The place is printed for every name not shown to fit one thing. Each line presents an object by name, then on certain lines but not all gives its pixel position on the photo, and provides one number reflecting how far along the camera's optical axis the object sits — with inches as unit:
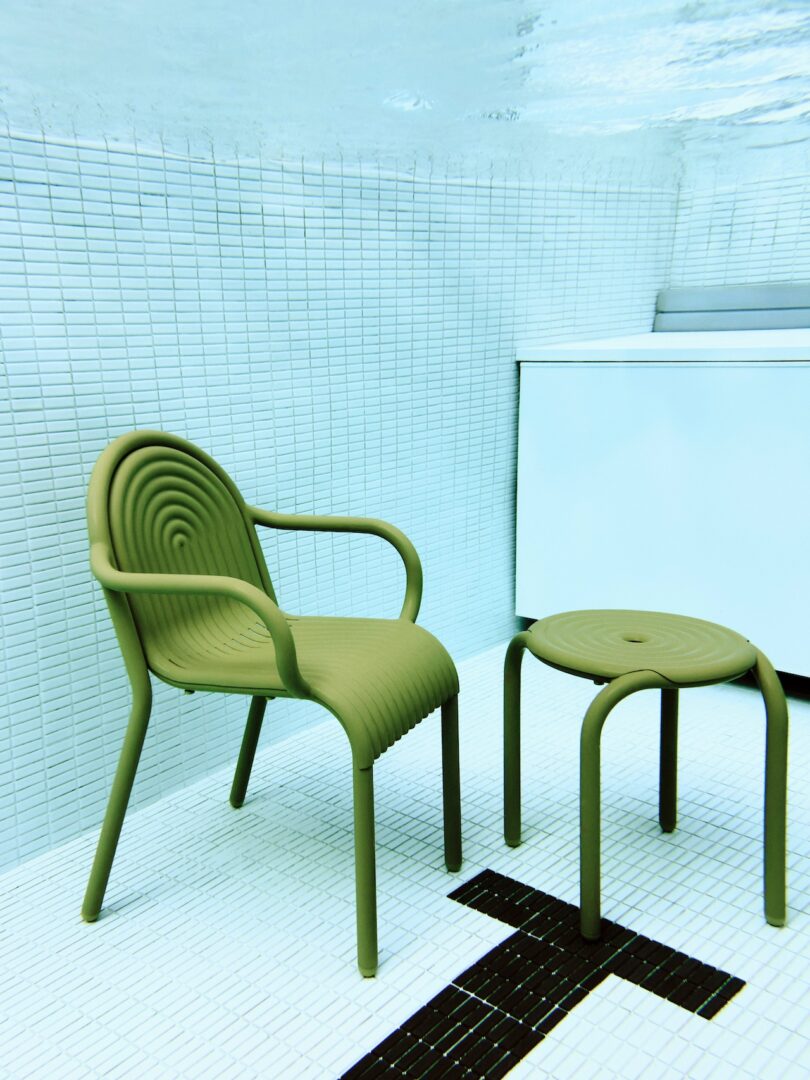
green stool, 61.9
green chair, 60.4
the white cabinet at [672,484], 97.0
